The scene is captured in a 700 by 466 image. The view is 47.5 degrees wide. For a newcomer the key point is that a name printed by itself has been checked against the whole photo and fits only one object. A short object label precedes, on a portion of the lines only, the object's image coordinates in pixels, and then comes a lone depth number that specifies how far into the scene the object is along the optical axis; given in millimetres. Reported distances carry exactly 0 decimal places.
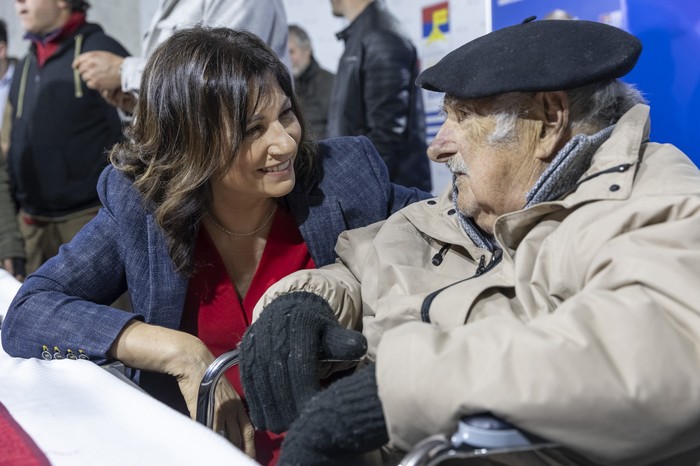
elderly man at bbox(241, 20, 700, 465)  996
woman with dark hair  1689
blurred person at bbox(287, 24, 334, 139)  4773
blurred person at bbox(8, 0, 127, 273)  3387
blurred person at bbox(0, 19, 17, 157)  5062
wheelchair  966
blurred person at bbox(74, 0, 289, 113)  2537
